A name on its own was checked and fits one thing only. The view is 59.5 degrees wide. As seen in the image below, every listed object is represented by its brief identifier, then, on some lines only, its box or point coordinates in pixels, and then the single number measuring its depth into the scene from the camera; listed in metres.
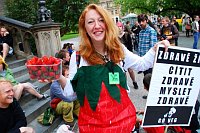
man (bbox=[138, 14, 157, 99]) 3.91
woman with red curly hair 1.30
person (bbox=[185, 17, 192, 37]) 13.94
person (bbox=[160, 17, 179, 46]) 5.42
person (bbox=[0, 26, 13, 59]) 4.50
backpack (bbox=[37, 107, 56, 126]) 3.07
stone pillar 5.09
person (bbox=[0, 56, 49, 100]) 3.16
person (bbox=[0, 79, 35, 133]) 2.05
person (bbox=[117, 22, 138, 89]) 6.35
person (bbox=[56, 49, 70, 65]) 3.65
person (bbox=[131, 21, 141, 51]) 8.18
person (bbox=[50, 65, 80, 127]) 3.22
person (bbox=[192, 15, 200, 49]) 8.52
